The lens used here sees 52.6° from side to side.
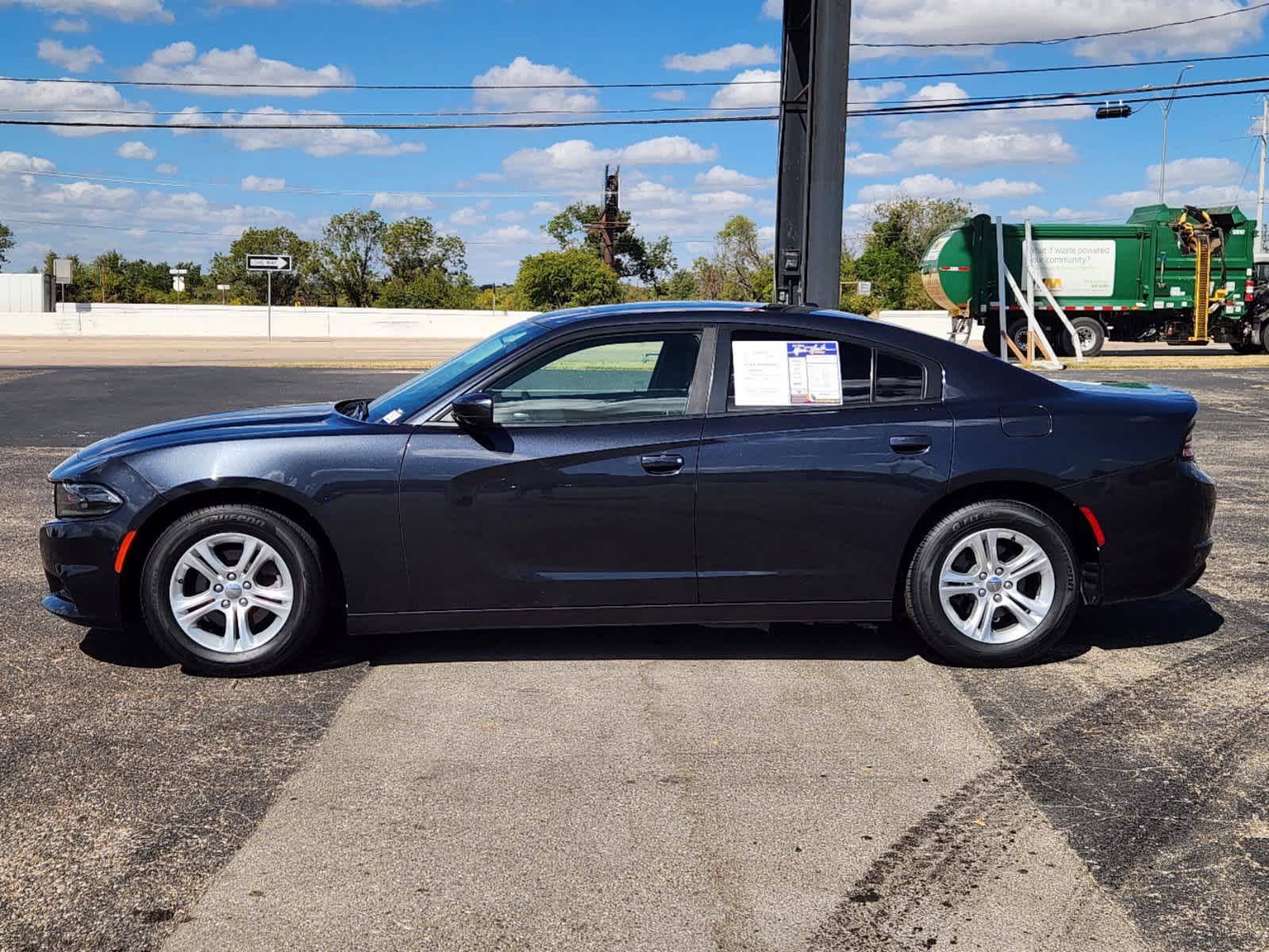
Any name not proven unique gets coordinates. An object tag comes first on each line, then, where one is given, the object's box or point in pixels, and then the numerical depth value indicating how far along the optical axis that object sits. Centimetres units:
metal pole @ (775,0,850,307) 1309
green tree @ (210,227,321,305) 8662
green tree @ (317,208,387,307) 8581
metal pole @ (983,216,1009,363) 2611
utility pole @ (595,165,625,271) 6644
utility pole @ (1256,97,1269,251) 6112
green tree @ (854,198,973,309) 7519
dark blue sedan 515
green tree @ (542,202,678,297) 7556
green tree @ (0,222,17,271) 10544
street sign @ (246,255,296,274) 3928
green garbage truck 2959
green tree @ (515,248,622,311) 5503
